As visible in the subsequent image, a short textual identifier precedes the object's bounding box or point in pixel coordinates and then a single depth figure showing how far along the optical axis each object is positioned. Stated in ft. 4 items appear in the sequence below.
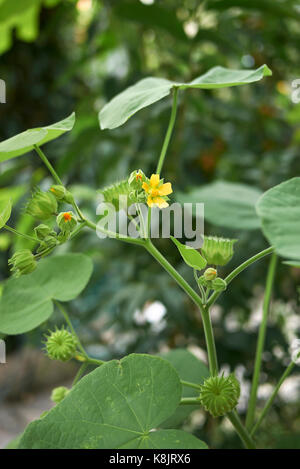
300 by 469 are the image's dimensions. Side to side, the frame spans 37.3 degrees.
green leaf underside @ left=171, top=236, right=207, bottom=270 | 0.81
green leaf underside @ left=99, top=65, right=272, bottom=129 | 1.01
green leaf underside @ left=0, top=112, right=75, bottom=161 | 0.89
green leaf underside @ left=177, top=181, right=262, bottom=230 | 1.48
